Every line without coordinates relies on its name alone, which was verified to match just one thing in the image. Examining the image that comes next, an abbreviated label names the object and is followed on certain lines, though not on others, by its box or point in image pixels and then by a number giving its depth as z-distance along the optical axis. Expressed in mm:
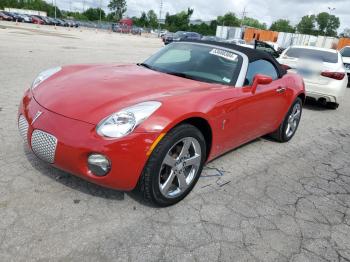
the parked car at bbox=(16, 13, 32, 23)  60000
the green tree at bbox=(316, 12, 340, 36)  124750
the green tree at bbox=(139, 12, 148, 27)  109688
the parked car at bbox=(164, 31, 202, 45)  34359
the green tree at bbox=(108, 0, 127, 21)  118250
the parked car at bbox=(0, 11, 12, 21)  55578
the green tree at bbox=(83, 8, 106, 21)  119062
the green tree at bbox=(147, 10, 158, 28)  109312
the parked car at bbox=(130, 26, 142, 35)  67938
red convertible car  2605
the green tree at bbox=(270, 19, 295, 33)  118950
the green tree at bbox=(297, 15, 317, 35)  116500
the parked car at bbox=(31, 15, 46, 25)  61212
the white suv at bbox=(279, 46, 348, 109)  7562
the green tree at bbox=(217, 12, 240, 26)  112312
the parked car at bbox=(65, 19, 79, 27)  67388
